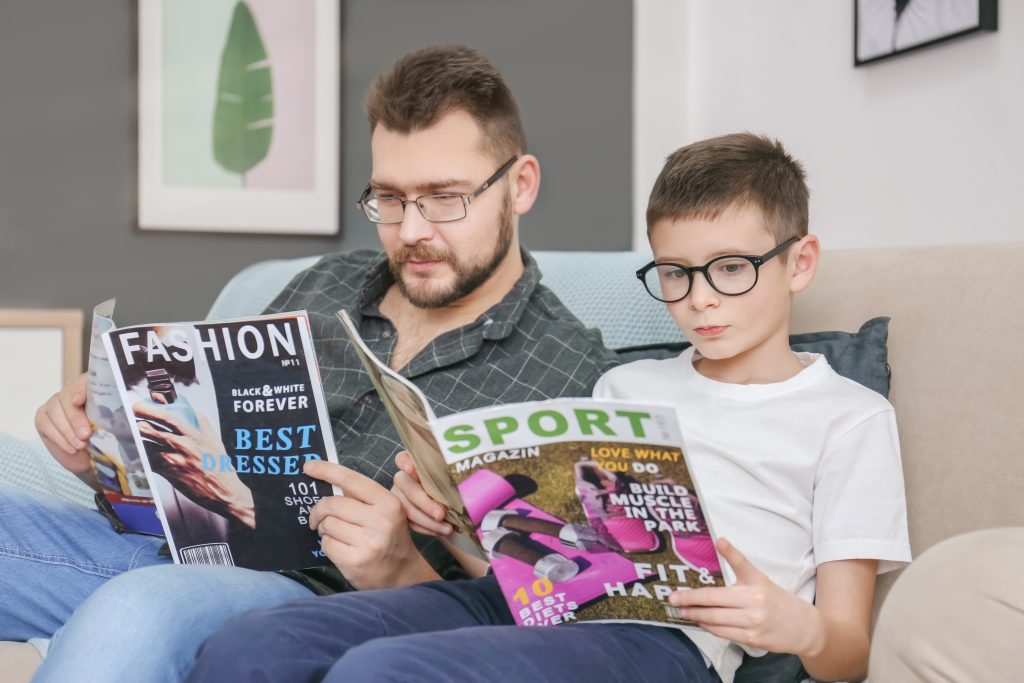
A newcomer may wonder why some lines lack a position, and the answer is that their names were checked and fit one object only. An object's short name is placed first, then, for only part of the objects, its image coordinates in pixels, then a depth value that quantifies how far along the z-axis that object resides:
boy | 1.00
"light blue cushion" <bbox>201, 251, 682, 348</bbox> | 1.83
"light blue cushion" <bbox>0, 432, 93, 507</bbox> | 1.64
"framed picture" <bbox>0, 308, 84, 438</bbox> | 2.71
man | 1.39
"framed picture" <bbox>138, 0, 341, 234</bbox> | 2.91
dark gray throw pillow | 1.33
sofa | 1.21
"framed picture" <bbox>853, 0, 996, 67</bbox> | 2.17
